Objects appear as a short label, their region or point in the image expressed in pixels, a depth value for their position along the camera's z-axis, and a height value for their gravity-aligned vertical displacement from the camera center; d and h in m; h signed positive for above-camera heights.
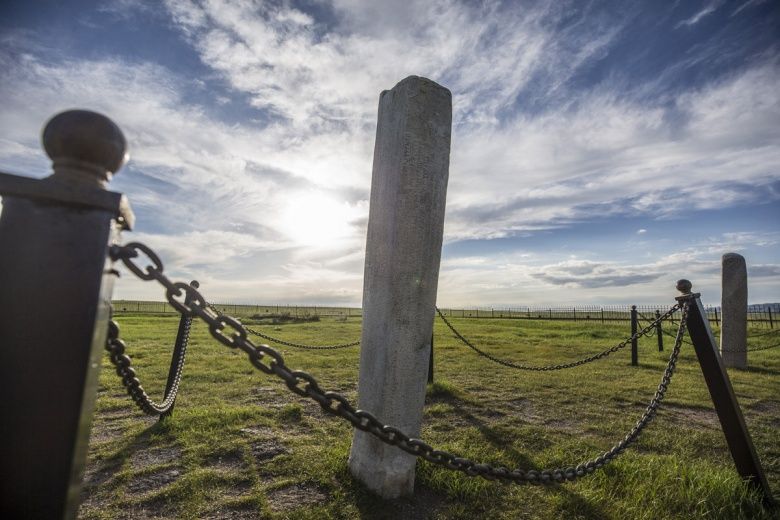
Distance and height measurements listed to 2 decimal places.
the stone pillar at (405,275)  2.95 +0.21
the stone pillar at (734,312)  9.24 +0.32
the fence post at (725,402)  2.99 -0.59
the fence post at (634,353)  9.37 -0.80
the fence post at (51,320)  1.17 -0.12
